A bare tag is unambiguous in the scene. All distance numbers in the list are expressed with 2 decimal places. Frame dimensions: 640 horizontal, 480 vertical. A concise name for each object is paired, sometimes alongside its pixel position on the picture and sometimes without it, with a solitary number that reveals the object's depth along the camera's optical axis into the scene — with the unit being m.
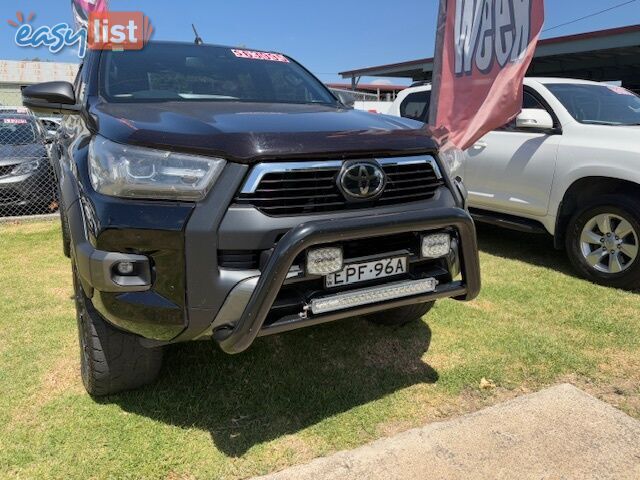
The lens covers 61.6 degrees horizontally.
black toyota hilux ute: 2.01
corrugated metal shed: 34.84
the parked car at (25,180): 7.00
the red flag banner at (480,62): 4.60
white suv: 4.21
